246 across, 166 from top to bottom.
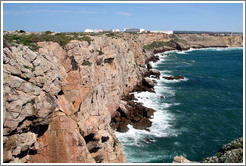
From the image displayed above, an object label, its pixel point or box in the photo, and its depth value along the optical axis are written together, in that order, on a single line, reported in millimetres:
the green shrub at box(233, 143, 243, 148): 17381
